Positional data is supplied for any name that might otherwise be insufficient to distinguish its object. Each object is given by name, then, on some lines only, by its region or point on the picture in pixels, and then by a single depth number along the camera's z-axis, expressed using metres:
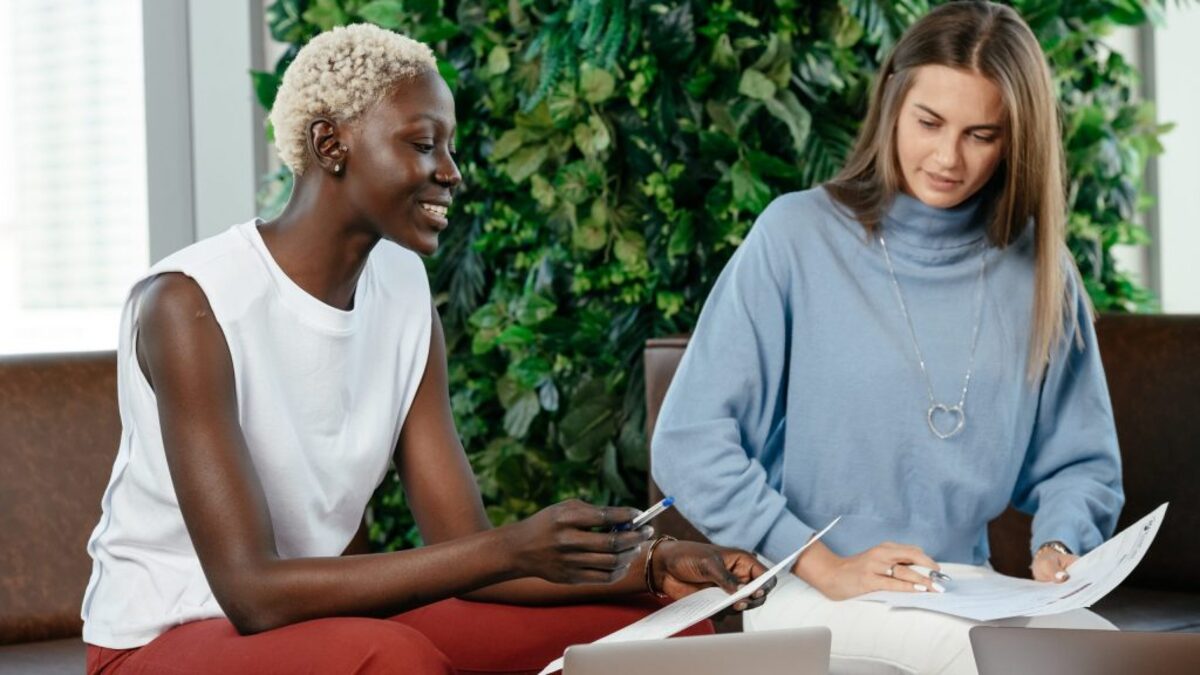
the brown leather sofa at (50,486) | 3.14
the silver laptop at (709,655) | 2.34
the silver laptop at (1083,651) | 2.39
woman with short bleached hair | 2.59
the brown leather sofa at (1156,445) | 3.51
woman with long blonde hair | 3.02
